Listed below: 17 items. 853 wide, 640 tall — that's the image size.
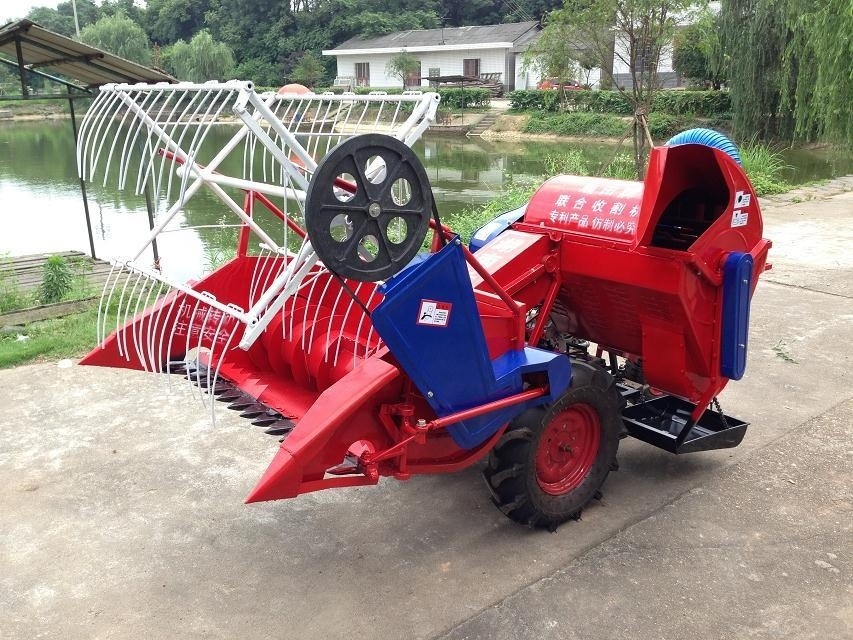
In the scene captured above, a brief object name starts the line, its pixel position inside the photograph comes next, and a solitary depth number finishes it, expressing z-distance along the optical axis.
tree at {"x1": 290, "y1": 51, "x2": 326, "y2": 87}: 48.74
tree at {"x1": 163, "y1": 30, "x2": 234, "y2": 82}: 40.44
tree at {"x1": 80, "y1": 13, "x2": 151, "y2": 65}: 43.28
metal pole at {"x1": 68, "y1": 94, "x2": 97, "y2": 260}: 8.30
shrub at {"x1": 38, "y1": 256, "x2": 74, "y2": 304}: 7.19
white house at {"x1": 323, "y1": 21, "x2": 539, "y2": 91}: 43.97
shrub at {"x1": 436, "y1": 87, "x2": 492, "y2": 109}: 37.59
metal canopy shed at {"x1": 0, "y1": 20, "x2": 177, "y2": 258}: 7.06
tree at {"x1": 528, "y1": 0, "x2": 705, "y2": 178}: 12.09
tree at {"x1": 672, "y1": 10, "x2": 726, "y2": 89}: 13.35
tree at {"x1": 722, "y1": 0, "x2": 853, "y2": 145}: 10.73
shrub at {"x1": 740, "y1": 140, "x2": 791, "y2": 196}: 12.84
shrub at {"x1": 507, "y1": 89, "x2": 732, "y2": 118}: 28.25
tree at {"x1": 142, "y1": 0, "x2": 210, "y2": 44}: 58.00
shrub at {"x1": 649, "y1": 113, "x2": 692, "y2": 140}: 27.12
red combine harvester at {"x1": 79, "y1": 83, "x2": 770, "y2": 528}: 2.64
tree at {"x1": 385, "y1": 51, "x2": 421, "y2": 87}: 44.88
